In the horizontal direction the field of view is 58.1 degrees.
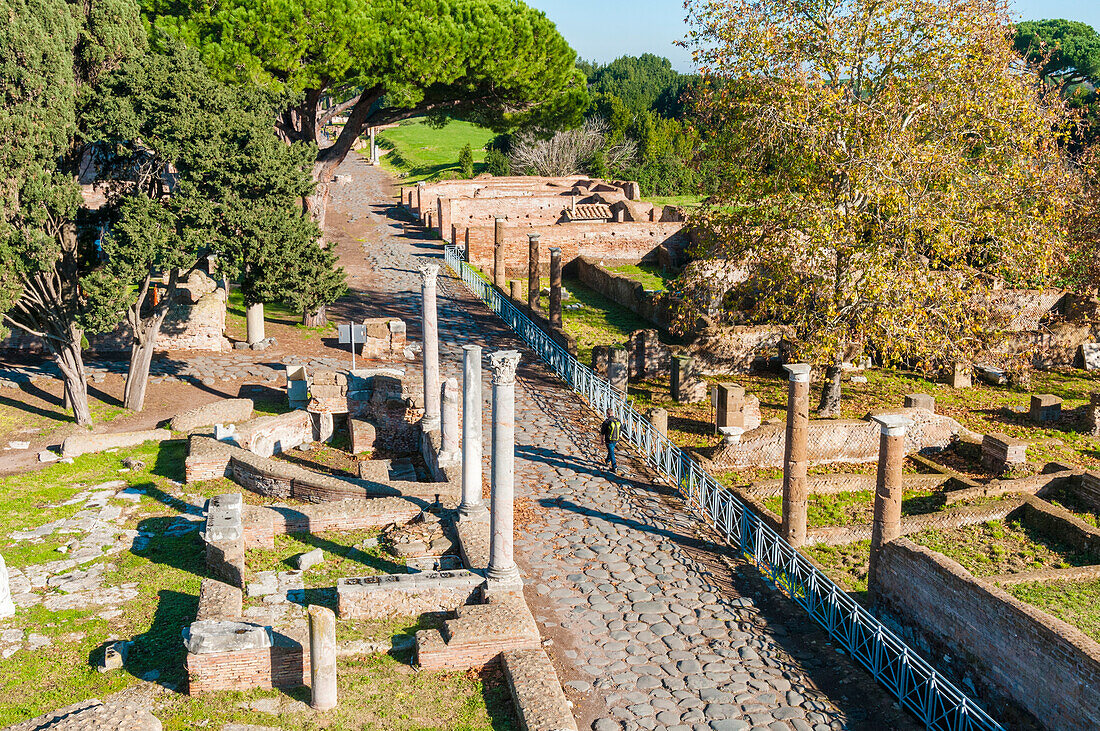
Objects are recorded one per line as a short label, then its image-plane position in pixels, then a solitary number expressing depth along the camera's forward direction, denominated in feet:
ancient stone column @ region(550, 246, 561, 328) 82.17
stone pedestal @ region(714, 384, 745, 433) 61.57
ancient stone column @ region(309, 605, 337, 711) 31.50
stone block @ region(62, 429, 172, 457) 54.95
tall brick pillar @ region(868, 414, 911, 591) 39.34
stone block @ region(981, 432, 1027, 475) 57.36
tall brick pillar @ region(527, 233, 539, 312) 94.43
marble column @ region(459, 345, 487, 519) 43.29
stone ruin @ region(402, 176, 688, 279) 115.96
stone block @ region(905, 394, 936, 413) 64.95
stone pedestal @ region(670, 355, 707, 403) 70.28
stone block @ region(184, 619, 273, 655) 32.50
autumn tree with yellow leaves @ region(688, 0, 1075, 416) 59.26
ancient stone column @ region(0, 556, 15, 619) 37.29
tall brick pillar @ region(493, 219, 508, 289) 102.58
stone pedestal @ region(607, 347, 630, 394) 69.77
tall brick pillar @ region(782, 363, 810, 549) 44.78
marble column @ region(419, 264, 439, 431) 56.49
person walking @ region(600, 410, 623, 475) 53.42
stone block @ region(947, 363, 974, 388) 75.61
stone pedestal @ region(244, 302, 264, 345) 75.56
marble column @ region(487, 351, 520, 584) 38.78
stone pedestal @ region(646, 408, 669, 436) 58.13
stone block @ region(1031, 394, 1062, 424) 67.97
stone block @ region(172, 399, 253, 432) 58.23
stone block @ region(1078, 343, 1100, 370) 82.69
